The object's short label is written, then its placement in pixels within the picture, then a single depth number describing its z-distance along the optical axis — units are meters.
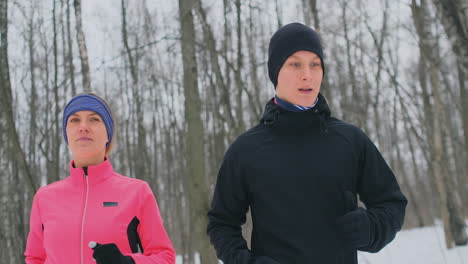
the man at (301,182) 1.69
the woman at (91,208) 1.90
